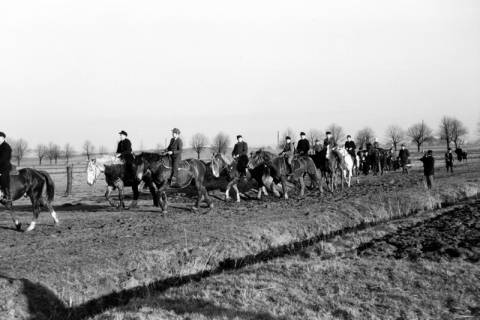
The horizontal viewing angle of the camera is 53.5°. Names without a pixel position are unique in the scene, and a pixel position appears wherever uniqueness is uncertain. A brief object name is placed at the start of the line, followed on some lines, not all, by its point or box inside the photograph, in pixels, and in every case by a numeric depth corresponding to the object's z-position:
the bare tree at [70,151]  88.45
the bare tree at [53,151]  84.50
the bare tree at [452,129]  79.25
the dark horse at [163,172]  14.41
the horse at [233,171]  18.38
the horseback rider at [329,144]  20.89
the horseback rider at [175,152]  14.53
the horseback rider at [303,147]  20.17
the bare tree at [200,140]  89.71
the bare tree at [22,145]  80.19
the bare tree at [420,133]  79.35
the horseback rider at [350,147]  24.25
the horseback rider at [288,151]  18.30
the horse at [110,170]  15.16
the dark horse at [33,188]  11.69
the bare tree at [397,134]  93.16
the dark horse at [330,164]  20.86
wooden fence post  22.32
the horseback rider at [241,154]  18.42
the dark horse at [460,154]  42.20
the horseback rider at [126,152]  14.91
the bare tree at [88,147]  100.97
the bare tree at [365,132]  86.64
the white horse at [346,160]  21.97
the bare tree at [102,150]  109.62
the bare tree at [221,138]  82.84
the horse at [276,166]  18.23
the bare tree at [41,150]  88.06
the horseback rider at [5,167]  11.25
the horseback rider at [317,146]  23.01
